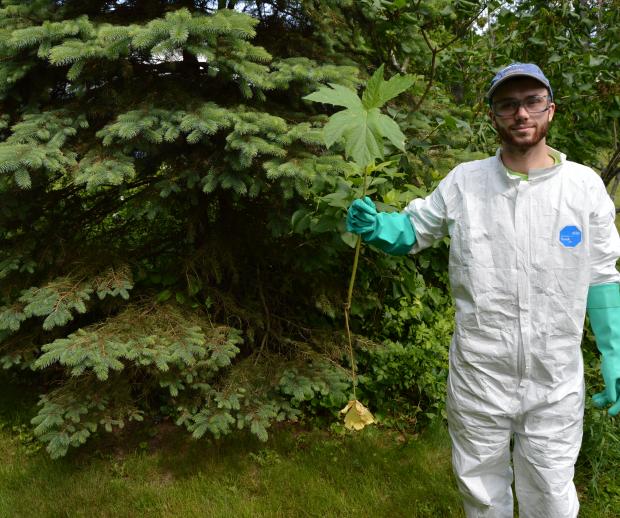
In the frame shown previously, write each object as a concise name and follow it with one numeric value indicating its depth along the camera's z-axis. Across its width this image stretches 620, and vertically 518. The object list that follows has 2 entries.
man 1.77
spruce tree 2.33
